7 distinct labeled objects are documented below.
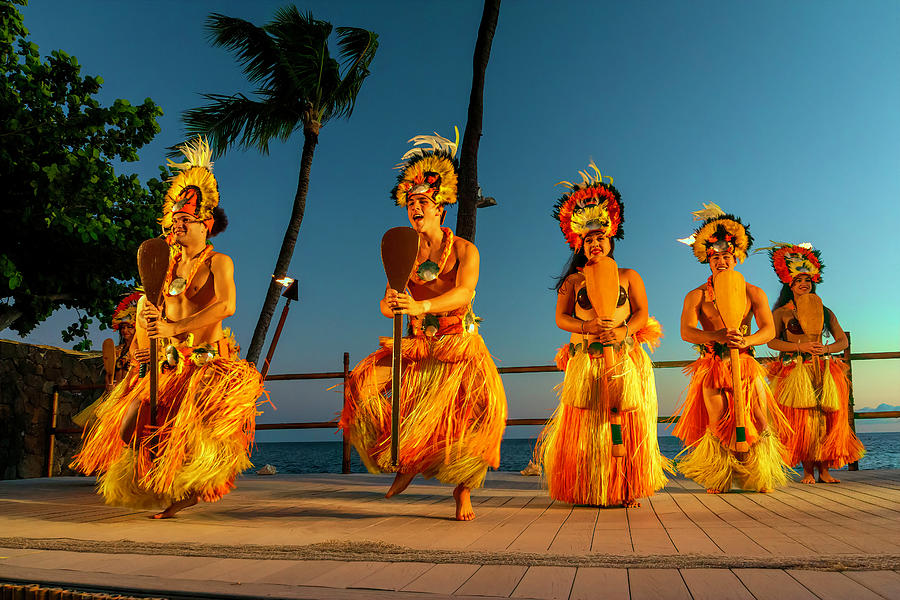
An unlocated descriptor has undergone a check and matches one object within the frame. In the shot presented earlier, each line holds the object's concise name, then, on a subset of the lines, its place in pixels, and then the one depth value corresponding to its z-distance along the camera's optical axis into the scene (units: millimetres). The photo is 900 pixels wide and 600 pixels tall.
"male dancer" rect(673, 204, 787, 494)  4223
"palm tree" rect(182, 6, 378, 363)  9133
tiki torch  4512
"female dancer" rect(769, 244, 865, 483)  4859
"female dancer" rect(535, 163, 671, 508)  3545
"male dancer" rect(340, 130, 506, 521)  3131
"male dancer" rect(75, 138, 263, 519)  3170
